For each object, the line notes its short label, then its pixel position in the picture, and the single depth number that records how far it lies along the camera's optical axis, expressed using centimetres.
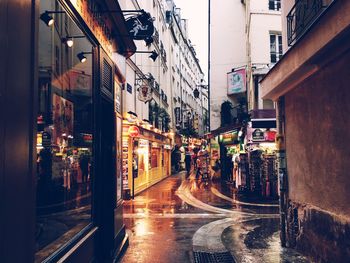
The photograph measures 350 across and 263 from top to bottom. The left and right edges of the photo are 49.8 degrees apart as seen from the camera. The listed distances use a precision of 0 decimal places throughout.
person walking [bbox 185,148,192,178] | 3727
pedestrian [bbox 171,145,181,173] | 3925
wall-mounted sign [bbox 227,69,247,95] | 2681
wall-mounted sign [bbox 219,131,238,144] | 2527
